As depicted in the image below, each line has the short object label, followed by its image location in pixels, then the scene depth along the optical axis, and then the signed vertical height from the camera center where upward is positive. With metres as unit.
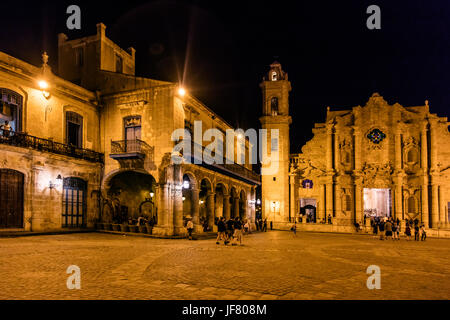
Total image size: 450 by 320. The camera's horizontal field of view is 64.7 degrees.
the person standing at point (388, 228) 23.84 -3.24
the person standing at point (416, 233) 25.47 -3.83
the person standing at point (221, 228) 17.22 -2.29
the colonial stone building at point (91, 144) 18.16 +2.17
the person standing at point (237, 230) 17.17 -2.40
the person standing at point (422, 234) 25.29 -3.85
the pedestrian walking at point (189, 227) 19.20 -2.52
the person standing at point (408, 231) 25.34 -3.66
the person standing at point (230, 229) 17.22 -2.34
